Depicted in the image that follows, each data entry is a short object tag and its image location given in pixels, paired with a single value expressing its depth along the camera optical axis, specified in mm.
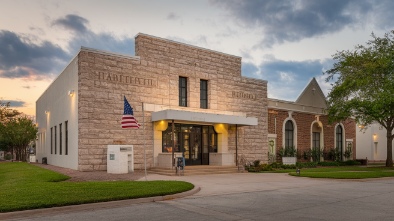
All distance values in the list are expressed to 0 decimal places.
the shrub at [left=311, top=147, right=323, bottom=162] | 35041
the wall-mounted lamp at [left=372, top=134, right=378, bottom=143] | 45728
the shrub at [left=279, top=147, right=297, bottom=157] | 32044
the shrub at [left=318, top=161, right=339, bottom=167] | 34575
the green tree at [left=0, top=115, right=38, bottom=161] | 43188
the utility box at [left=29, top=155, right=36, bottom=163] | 39750
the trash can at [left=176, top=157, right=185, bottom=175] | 20938
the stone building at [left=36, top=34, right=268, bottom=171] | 21562
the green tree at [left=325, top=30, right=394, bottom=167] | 29391
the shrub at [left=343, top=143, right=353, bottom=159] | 39034
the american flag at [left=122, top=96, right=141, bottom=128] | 17531
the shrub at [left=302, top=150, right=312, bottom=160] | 34250
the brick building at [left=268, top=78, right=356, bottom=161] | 32438
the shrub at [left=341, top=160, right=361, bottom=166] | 36759
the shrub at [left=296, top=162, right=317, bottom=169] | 31641
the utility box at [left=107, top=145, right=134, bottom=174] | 20812
